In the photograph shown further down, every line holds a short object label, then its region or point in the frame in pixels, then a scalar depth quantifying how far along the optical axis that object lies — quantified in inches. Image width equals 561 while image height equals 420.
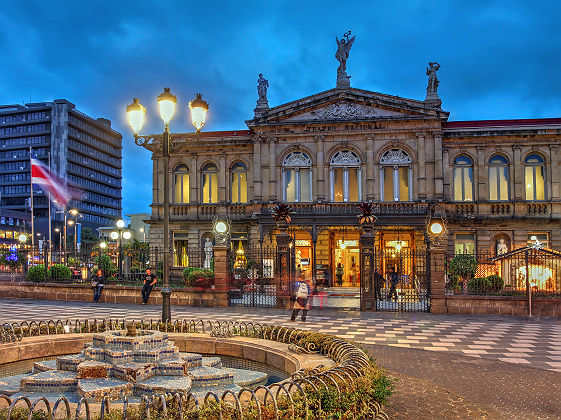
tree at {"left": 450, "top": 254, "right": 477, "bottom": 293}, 920.9
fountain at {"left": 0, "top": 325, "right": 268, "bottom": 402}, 309.0
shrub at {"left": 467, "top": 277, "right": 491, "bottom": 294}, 824.9
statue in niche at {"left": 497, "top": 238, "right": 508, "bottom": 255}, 1312.7
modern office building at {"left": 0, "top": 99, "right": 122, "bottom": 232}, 3666.3
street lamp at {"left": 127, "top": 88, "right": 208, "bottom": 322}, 490.0
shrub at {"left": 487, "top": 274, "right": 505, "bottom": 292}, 841.2
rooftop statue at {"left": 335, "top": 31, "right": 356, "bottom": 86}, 1422.2
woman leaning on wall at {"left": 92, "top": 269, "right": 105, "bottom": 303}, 949.2
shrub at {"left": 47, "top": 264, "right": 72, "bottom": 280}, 1048.8
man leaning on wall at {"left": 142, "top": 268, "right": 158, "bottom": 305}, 882.8
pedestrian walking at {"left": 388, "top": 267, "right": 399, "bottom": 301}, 936.0
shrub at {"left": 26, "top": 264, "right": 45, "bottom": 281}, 1045.2
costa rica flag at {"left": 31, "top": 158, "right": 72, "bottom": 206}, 1445.6
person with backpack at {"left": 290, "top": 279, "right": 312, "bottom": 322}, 681.6
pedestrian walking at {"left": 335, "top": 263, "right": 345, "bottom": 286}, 1375.5
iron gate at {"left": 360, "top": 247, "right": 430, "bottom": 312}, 836.6
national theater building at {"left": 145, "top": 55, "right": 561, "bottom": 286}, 1344.7
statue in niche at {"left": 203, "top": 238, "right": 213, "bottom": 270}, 1350.4
